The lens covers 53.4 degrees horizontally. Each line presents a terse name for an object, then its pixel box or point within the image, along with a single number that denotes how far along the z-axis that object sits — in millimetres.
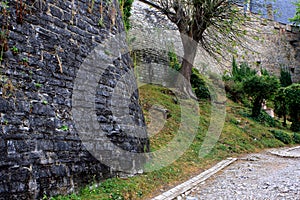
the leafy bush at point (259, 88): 10680
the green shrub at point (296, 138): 10177
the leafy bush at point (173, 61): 11588
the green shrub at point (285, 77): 19284
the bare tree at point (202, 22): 9391
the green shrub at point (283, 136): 9734
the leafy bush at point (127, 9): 8558
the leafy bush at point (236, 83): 12873
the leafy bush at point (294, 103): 11406
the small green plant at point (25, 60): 3269
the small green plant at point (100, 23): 4459
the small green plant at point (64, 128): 3452
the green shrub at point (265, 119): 10977
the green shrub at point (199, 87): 10980
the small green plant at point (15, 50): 3201
